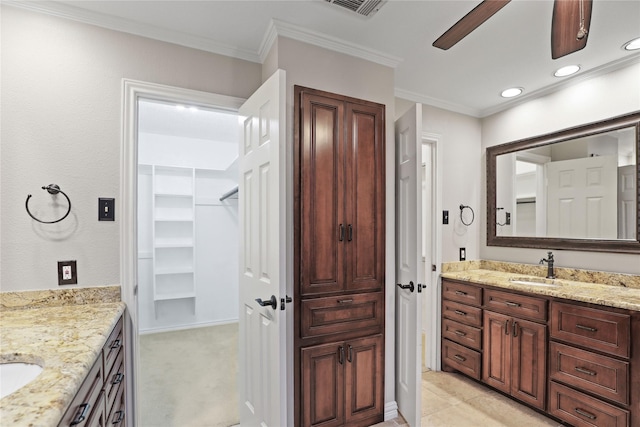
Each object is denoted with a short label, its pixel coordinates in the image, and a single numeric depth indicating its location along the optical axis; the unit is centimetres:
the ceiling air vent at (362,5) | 163
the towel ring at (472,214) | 309
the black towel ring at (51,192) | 163
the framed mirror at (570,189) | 222
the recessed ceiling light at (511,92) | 272
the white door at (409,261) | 199
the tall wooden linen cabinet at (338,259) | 185
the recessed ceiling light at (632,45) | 198
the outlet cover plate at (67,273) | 169
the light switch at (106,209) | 177
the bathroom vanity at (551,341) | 179
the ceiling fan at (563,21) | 107
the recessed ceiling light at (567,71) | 233
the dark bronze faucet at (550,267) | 256
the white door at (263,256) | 155
